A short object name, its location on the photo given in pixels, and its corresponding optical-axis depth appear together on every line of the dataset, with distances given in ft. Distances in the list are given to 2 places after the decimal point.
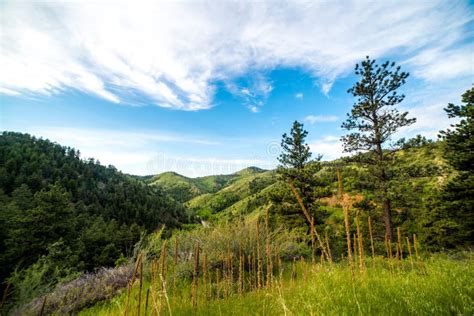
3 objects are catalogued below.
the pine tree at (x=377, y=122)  44.04
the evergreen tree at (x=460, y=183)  45.57
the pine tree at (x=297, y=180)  55.77
